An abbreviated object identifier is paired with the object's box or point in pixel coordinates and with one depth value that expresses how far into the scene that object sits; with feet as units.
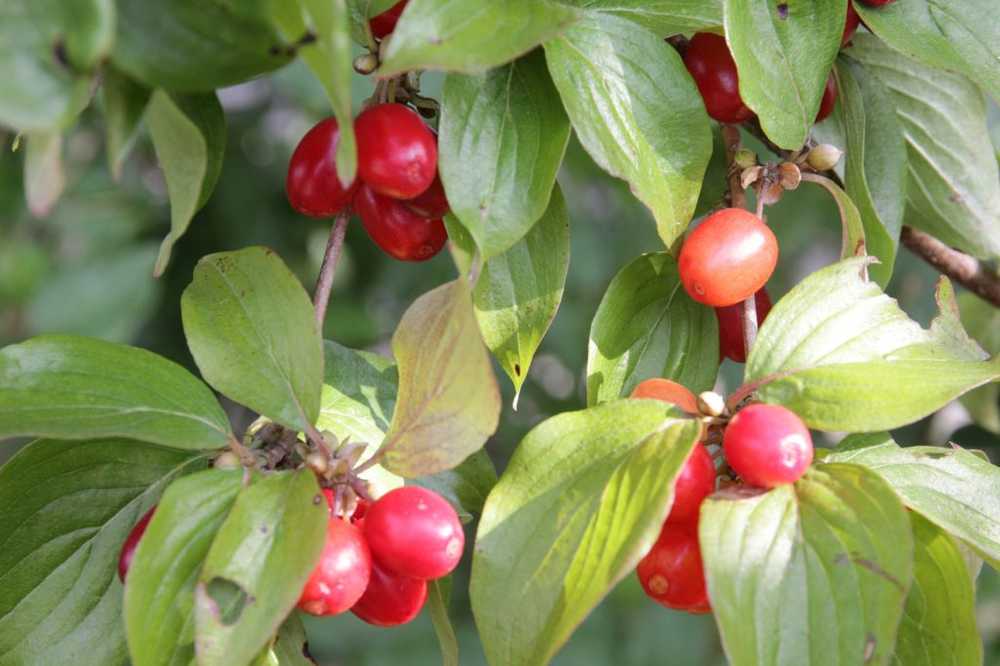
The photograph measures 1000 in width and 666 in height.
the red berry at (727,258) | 1.81
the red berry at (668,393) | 1.79
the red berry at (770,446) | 1.73
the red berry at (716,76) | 1.87
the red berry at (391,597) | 1.77
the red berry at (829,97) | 1.93
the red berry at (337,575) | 1.72
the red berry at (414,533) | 1.73
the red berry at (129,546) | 1.76
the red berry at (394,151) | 1.76
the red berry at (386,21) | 1.81
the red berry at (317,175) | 1.81
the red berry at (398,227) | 1.82
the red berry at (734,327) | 1.92
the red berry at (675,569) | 1.76
